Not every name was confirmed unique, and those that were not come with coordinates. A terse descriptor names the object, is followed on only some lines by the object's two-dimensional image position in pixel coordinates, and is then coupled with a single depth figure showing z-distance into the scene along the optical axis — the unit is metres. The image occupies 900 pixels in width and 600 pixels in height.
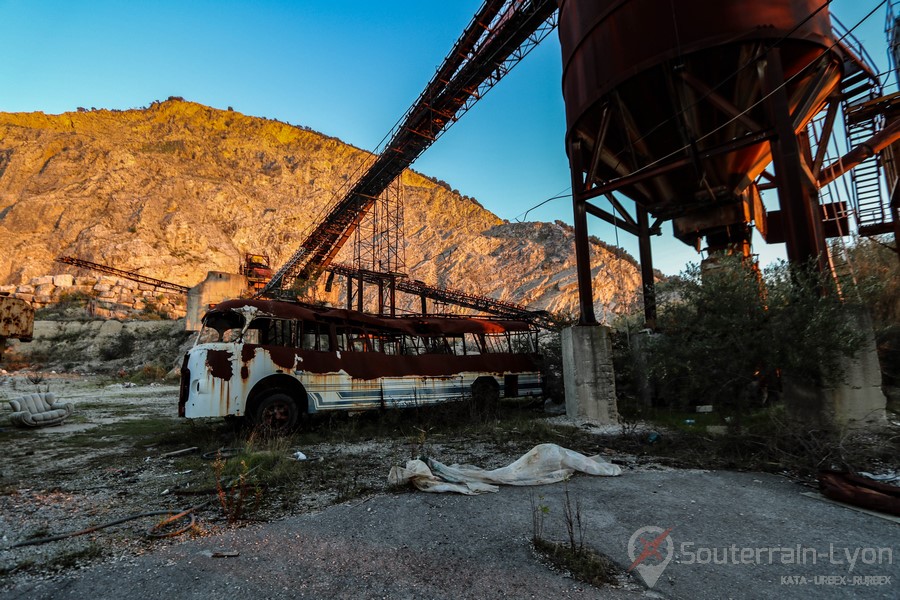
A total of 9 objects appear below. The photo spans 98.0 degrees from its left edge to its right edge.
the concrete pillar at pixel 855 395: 6.08
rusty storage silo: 7.37
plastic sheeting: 4.59
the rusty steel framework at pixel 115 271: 32.98
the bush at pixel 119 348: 26.75
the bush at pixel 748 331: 6.08
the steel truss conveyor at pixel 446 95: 15.93
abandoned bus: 7.57
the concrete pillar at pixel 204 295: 28.75
